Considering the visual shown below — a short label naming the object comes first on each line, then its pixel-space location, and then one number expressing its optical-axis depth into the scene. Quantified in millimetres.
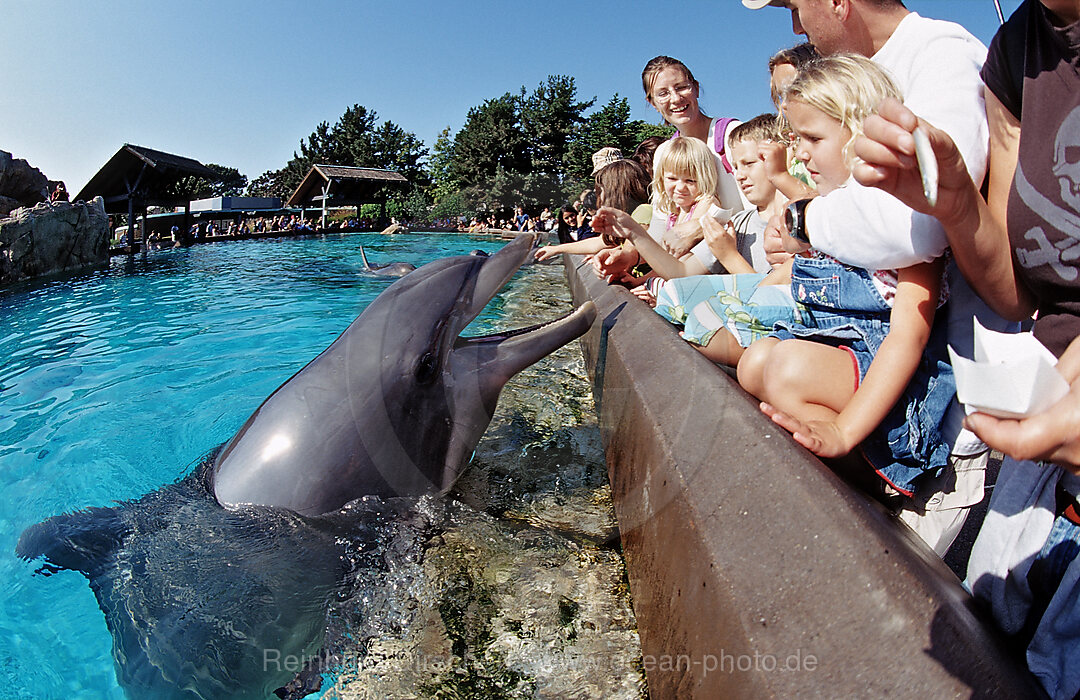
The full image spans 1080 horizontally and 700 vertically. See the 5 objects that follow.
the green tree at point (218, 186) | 57762
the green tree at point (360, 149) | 62469
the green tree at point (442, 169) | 47094
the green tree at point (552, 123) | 44688
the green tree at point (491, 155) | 43125
